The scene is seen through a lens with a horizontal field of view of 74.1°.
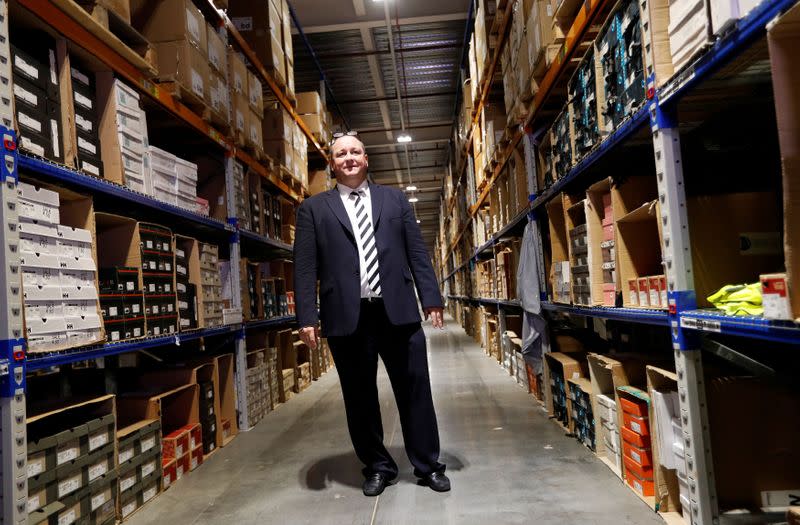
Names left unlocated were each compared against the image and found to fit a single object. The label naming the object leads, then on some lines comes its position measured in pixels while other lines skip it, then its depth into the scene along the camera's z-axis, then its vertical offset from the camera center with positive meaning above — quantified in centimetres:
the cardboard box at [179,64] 358 +164
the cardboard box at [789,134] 137 +32
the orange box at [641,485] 253 -105
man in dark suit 276 -7
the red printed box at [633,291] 255 -11
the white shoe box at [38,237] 214 +32
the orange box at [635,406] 255 -68
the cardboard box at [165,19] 365 +198
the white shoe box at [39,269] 214 +19
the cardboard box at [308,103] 785 +282
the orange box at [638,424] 253 -76
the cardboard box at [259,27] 574 +294
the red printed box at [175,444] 325 -87
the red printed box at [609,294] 282 -13
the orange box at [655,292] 231 -11
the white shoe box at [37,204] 213 +47
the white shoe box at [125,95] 290 +119
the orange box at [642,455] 251 -90
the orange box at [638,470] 253 -98
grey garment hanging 435 -23
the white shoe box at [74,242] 237 +32
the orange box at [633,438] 252 -83
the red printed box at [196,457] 356 -105
